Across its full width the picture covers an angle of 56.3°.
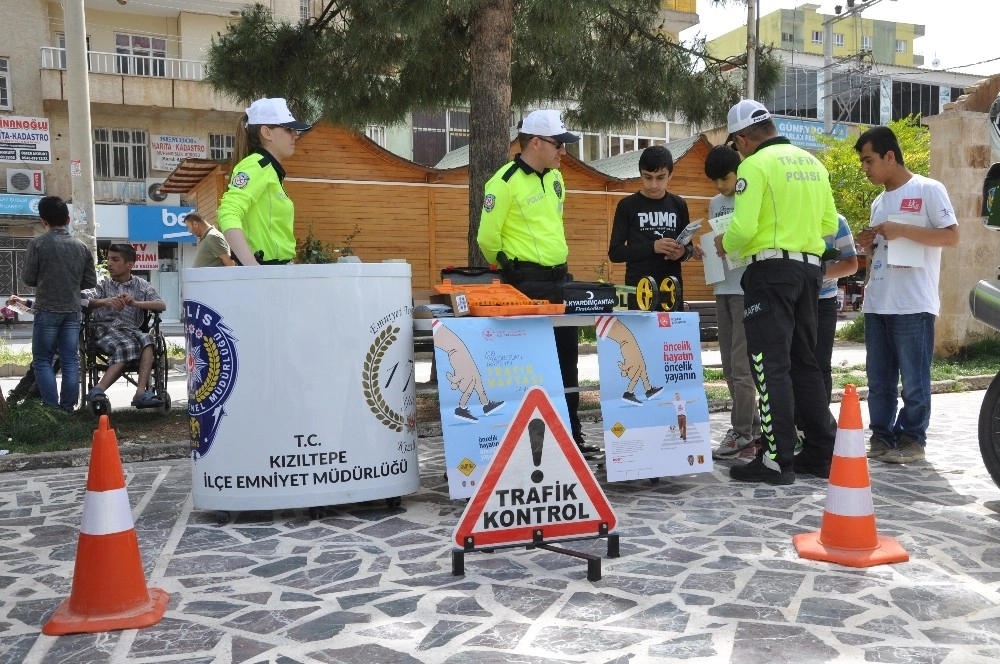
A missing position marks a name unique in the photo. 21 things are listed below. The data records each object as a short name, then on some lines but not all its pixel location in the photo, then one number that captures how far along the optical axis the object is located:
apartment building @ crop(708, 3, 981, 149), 39.58
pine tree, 9.02
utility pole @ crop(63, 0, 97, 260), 11.42
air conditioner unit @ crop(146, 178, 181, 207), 30.86
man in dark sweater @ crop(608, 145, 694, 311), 6.18
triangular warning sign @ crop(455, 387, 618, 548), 3.89
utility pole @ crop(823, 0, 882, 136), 35.47
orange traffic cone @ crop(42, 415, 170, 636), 3.41
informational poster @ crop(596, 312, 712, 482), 5.25
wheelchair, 8.37
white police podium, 4.72
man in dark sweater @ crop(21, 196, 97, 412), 8.15
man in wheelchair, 8.27
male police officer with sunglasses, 5.54
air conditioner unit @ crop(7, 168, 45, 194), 29.52
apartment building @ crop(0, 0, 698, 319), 29.66
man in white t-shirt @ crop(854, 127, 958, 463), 6.02
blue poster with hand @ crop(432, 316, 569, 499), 4.77
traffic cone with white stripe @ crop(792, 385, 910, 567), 4.05
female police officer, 5.10
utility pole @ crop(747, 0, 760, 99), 11.84
